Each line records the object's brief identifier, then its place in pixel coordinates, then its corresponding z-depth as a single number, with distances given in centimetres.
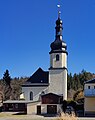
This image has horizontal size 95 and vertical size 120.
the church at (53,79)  3455
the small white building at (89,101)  2791
